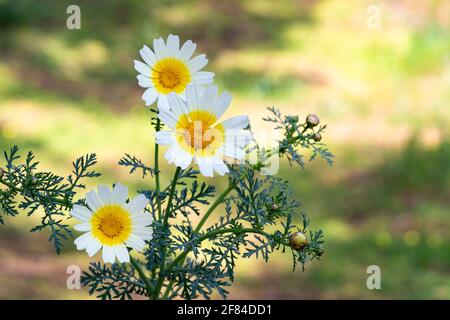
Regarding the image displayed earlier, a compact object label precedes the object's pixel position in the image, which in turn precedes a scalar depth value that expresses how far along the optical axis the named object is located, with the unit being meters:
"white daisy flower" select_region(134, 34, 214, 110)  0.69
